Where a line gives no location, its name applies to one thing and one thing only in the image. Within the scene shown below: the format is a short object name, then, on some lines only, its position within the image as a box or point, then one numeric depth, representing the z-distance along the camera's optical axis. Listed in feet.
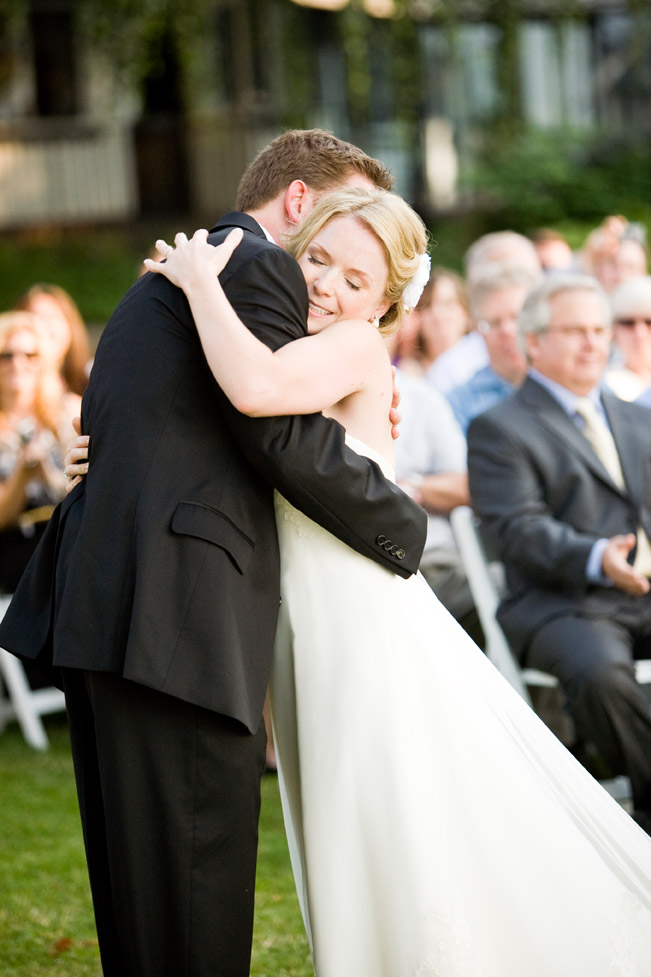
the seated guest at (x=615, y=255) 51.99
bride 18.22
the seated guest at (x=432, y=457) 39.57
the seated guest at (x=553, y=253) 58.97
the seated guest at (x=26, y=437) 44.41
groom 17.16
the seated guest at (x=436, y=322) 53.13
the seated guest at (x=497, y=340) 42.85
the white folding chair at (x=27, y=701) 43.84
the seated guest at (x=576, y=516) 29.25
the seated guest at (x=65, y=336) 48.00
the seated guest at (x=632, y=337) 40.24
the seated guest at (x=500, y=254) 46.93
